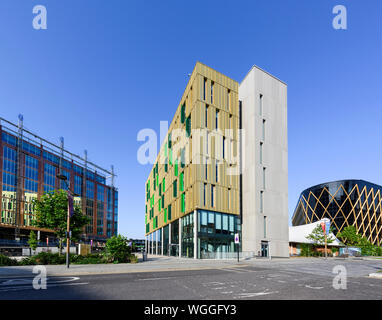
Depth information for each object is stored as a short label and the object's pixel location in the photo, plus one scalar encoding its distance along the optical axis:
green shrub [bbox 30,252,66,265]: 26.34
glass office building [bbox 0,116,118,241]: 71.50
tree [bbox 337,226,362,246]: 81.62
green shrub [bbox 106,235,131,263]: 28.52
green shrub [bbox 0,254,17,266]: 24.70
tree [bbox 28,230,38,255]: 45.01
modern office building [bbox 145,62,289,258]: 41.12
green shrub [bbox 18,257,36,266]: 25.40
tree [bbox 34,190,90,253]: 34.38
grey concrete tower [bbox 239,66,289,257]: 46.03
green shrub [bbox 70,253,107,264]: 27.72
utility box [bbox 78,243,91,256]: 37.89
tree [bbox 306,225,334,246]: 65.38
